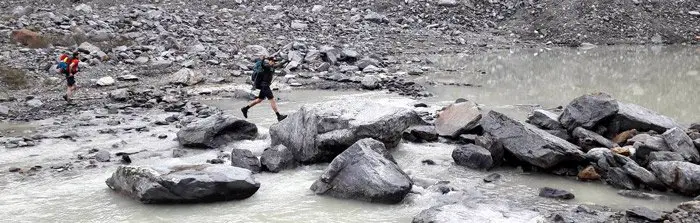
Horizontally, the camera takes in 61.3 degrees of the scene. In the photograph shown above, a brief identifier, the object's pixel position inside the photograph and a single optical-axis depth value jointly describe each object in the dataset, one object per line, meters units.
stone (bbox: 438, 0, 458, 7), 33.69
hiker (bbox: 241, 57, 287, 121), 12.70
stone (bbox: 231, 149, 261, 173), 9.31
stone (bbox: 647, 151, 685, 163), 8.67
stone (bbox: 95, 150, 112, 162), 10.11
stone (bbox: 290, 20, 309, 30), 27.50
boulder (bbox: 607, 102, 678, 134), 10.22
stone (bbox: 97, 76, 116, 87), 17.67
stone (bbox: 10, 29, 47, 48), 20.72
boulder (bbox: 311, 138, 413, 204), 7.76
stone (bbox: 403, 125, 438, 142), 10.92
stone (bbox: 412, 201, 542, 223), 6.68
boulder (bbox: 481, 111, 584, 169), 8.85
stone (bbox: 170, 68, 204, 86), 18.04
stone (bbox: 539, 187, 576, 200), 7.92
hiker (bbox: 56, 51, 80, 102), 15.55
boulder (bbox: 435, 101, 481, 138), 10.80
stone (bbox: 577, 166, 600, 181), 8.63
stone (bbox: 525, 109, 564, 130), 10.63
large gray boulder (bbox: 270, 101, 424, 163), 9.72
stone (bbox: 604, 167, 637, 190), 8.28
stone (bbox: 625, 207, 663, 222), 6.71
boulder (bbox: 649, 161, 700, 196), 7.77
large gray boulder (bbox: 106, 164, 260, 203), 7.63
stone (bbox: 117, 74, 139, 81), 18.41
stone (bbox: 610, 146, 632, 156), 9.09
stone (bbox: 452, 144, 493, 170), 9.26
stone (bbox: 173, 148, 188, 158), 10.38
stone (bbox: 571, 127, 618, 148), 9.59
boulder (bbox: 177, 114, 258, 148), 10.81
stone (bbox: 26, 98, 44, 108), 14.94
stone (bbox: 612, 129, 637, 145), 9.88
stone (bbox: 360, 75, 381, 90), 17.34
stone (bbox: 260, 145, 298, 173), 9.36
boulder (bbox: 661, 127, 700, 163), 8.91
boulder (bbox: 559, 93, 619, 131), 10.16
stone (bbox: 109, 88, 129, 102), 15.67
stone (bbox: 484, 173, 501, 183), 8.79
